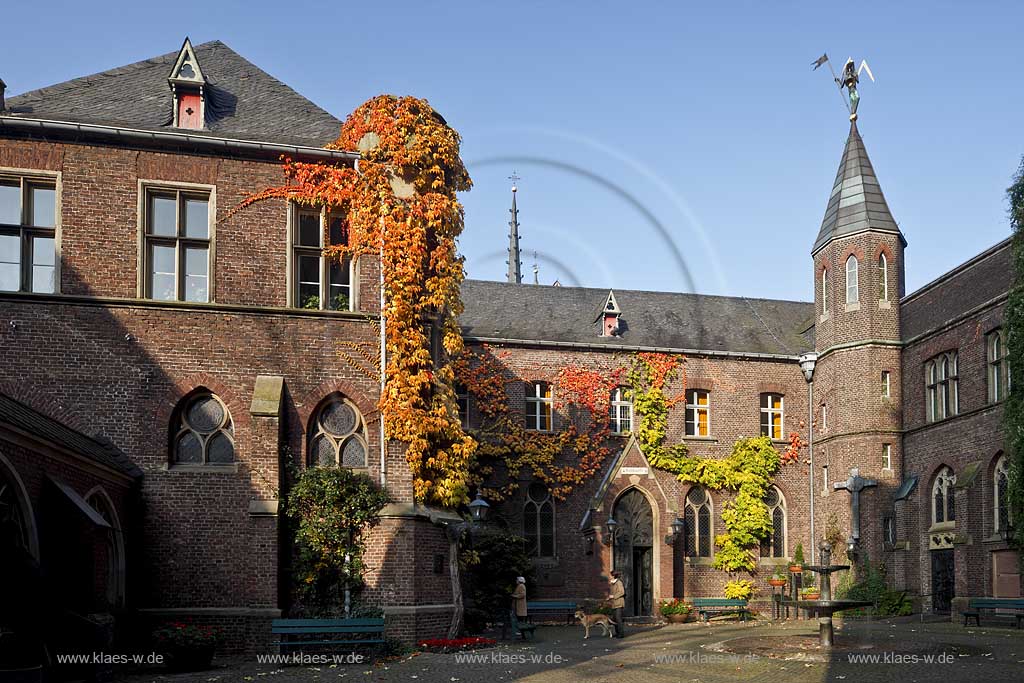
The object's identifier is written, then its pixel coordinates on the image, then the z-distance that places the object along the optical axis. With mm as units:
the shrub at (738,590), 33938
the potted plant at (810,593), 32531
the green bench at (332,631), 18281
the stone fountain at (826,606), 18844
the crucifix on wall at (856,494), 32094
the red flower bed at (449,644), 20203
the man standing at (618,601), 24547
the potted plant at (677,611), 31859
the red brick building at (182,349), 19391
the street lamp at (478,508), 23666
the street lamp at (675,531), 33281
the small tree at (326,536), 20312
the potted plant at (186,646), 16969
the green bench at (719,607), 31047
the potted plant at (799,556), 34678
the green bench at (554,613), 31266
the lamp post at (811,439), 33594
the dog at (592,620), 24703
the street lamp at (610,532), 32875
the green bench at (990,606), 24177
